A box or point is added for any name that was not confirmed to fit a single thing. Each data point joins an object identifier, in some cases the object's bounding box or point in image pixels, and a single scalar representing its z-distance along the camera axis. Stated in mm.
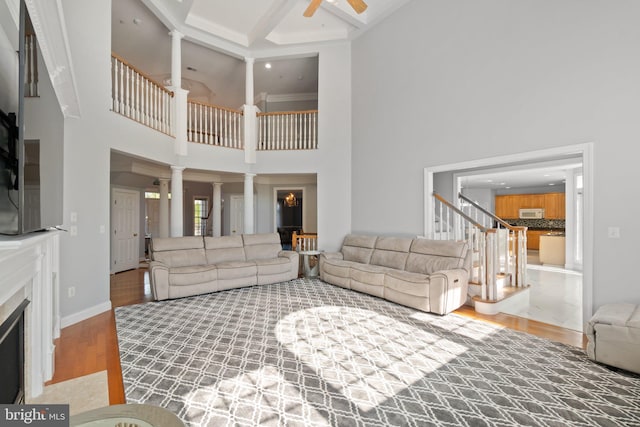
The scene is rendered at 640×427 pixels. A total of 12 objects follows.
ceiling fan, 3676
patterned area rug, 1895
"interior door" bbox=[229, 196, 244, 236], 9578
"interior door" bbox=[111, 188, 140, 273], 6609
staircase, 4027
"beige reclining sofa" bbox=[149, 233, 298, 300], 4395
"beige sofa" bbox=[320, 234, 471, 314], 3812
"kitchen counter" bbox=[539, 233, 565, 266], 7426
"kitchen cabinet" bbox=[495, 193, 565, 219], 9391
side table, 6012
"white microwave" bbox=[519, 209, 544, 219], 9758
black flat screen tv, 1238
